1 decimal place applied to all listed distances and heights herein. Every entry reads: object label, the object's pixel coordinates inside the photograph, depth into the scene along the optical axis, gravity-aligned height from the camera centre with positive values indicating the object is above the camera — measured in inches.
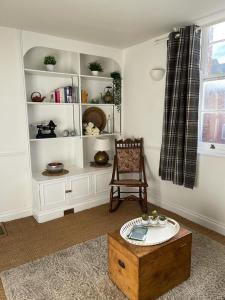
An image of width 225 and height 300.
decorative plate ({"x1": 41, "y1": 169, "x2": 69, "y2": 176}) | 119.9 -28.8
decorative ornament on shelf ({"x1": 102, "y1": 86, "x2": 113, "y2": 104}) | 139.5 +12.6
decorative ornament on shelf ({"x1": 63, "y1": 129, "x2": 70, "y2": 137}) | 128.4 -8.3
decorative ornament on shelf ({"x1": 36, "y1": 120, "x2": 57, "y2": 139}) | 119.8 -6.7
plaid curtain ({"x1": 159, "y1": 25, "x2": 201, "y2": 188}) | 97.9 +4.3
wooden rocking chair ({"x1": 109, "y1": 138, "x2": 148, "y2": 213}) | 127.3 -22.8
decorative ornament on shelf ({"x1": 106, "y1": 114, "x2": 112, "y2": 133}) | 145.9 -4.2
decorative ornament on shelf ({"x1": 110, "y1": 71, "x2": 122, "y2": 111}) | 138.9 +18.8
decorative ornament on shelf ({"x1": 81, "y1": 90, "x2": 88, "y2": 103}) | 131.3 +12.6
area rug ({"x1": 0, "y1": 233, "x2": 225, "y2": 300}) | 66.4 -50.4
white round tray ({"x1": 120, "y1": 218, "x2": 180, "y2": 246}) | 63.7 -34.0
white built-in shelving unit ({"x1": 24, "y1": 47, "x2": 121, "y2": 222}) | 116.3 -9.6
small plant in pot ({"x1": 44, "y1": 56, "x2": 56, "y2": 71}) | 116.7 +28.3
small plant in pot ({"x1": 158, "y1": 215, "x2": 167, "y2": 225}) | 72.4 -32.1
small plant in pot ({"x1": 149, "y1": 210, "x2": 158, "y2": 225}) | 72.2 -31.6
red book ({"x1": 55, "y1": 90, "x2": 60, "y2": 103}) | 122.3 +11.7
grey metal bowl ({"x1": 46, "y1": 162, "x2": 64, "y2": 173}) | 120.3 -25.7
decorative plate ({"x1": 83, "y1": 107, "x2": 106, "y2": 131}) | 140.2 +0.6
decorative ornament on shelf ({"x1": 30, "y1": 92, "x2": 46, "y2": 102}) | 117.2 +10.7
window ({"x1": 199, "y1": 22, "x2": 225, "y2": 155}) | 96.7 +12.1
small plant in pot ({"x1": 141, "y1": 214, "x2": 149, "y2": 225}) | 72.7 -32.1
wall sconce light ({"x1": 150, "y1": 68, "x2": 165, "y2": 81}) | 114.9 +22.3
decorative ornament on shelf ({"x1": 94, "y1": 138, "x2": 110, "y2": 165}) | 131.6 -18.5
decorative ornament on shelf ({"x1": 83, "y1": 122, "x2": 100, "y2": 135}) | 134.4 -6.5
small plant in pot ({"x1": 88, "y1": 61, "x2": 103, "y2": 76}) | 131.3 +28.8
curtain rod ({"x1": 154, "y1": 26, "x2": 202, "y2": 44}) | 96.2 +38.3
